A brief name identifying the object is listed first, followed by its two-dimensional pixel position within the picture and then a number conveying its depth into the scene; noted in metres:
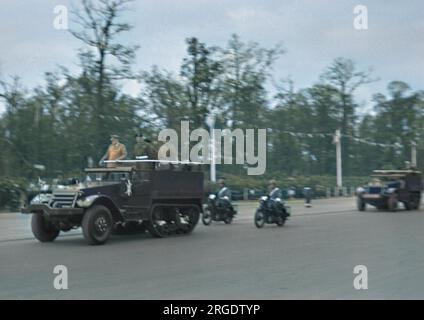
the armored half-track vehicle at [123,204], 15.28
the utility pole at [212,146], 37.81
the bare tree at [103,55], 34.44
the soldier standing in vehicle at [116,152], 17.52
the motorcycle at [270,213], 20.67
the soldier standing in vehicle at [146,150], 17.80
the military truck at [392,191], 28.97
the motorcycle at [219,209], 22.36
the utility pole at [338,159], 49.78
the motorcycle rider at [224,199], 22.38
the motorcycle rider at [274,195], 20.91
